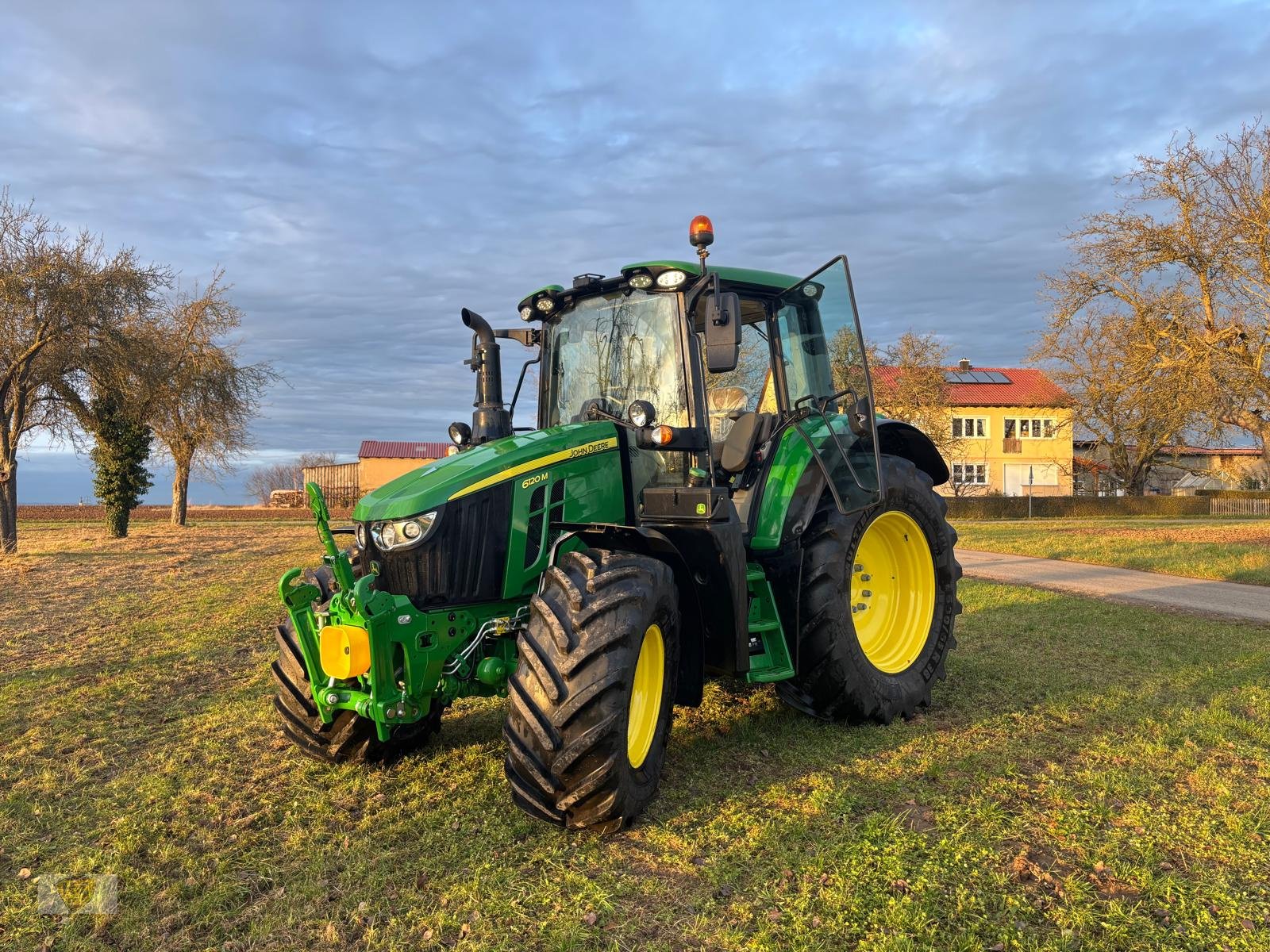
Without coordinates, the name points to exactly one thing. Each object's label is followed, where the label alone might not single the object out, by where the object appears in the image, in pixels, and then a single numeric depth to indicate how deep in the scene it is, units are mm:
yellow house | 48188
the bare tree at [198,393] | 22797
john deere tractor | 3441
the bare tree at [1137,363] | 16922
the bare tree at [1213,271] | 16078
